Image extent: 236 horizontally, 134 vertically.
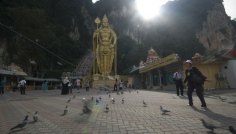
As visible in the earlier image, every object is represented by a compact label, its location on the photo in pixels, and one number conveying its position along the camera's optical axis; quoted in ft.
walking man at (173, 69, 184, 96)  31.19
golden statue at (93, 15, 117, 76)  88.58
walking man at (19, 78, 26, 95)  49.69
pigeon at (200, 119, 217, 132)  9.42
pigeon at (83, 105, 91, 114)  15.60
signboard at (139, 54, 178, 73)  48.24
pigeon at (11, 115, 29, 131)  10.60
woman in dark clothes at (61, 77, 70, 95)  43.44
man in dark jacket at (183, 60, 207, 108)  18.34
